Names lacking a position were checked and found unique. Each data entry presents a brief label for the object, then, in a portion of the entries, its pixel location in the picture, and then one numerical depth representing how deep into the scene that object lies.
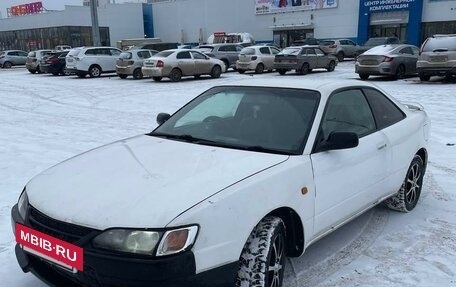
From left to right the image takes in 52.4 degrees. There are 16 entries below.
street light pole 35.77
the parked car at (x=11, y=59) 37.88
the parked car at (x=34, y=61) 28.36
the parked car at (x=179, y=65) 20.12
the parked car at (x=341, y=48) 32.62
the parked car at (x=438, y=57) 15.57
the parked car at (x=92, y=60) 23.64
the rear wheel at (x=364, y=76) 18.22
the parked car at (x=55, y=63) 26.17
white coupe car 2.45
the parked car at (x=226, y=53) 25.50
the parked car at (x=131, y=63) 22.23
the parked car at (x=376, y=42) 31.46
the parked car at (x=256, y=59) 22.88
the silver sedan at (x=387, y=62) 17.41
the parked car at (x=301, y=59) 21.56
